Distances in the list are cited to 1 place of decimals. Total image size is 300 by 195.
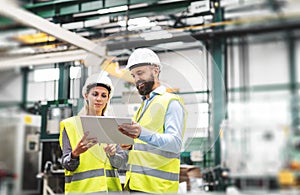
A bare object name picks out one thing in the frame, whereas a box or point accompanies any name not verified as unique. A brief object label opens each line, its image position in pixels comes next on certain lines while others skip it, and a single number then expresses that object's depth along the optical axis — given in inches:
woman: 71.9
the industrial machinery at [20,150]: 139.4
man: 63.6
